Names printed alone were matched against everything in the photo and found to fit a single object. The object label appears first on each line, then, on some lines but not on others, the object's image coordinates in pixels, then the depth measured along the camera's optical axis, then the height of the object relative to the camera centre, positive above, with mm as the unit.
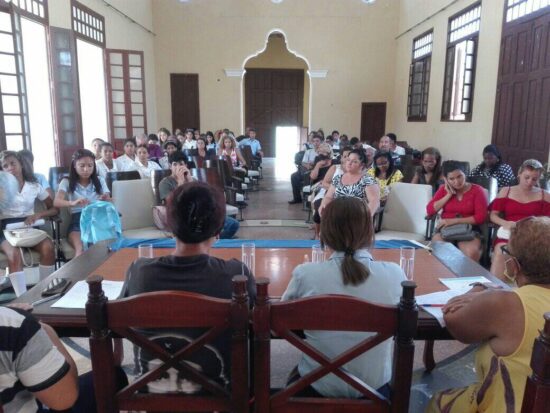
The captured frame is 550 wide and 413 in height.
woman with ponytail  1354 -468
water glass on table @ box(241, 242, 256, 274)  2129 -594
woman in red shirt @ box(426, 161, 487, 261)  3439 -589
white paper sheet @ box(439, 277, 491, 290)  1818 -623
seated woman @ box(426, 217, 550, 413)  1190 -519
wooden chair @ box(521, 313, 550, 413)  846 -466
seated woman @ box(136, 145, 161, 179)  5250 -449
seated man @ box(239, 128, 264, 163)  9398 -389
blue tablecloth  2427 -631
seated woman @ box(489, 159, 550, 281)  3299 -545
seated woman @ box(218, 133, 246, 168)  7529 -412
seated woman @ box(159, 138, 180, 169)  6564 -390
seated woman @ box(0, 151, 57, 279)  3264 -637
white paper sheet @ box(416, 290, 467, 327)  1567 -624
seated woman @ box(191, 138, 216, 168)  7579 -450
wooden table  1551 -638
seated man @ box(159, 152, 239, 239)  3742 -464
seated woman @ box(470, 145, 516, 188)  4902 -437
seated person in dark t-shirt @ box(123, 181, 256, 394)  1279 -420
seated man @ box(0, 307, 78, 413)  1051 -573
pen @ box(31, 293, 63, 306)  1660 -641
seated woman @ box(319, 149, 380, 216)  3729 -472
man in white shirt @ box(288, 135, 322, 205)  7175 -798
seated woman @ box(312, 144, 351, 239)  4276 -610
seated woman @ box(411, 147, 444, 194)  4492 -411
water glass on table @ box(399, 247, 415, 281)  1987 -573
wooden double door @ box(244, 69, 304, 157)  13773 +739
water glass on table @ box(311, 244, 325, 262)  1997 -554
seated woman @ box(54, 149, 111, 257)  3526 -524
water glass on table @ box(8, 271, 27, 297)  2214 -776
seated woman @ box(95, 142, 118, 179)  4992 -375
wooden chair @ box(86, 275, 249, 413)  1124 -534
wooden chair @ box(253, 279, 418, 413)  1106 -516
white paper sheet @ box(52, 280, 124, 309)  1638 -636
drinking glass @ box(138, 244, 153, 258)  2094 -576
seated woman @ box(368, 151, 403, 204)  4664 -457
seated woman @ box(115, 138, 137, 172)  5285 -425
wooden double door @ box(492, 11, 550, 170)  5102 +430
